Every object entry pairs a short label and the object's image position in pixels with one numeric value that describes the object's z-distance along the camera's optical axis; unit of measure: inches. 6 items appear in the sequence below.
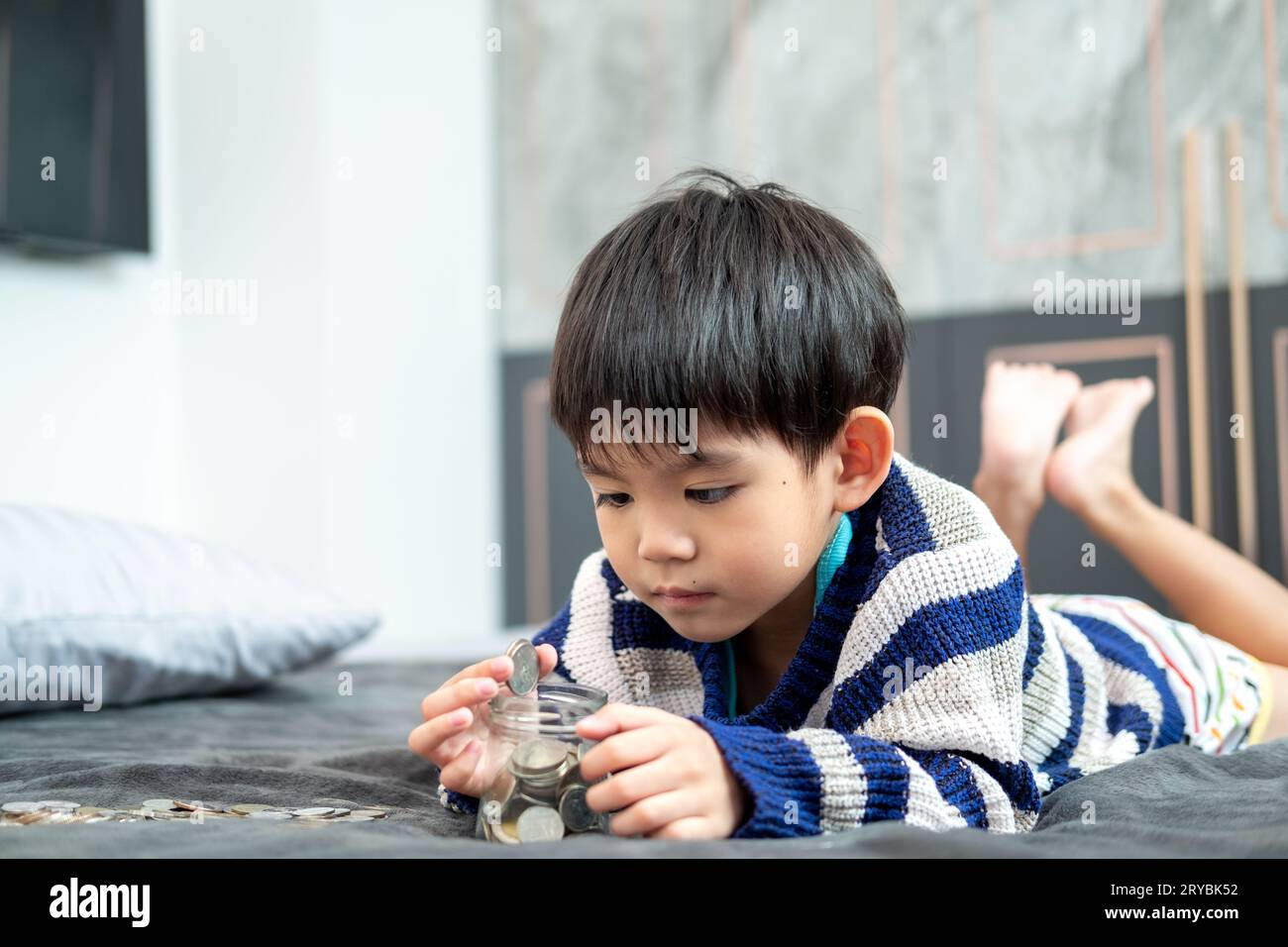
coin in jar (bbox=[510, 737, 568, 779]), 28.6
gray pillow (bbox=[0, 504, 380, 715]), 49.3
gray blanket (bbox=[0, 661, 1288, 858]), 25.0
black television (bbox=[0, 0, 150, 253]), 81.9
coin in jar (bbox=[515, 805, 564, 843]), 28.7
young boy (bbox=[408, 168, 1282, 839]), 29.8
